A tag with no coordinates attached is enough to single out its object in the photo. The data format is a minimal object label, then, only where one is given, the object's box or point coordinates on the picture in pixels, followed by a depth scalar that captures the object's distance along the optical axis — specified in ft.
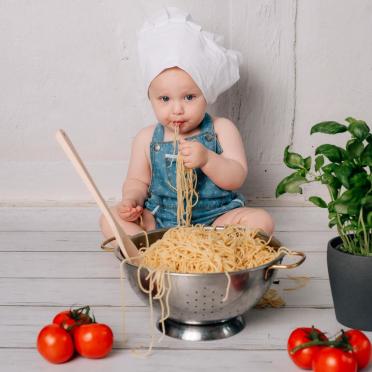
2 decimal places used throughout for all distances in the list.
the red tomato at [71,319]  4.53
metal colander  4.45
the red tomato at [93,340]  4.45
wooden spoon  4.49
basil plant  4.53
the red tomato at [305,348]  4.31
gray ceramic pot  4.68
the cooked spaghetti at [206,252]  4.58
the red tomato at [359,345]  4.31
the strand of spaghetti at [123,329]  4.70
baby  5.69
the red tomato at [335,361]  4.14
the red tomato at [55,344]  4.43
